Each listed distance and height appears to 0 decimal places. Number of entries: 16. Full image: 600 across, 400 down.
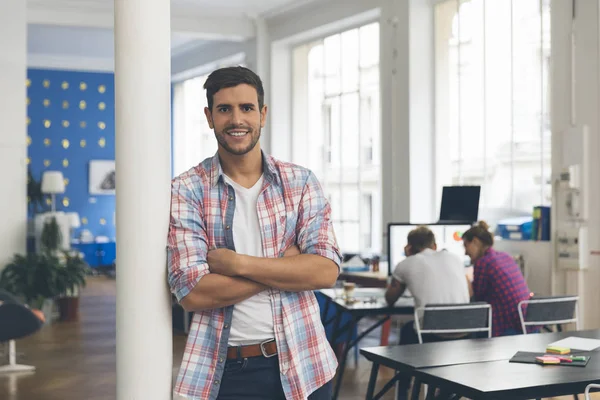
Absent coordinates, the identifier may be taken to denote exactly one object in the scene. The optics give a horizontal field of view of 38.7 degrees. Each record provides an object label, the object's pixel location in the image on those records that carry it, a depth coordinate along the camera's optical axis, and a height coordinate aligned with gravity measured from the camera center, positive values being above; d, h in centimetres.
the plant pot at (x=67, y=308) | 1104 -142
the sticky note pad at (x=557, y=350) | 377 -67
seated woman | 589 -62
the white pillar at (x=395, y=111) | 954 +100
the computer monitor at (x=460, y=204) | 761 -5
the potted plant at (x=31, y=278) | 977 -91
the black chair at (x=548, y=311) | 561 -74
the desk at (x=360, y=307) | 595 -76
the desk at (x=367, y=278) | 795 -76
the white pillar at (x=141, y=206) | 240 -2
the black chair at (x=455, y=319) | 520 -74
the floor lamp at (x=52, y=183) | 1541 +29
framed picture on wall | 1738 +45
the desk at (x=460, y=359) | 328 -69
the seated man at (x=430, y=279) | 582 -55
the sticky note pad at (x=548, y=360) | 357 -67
